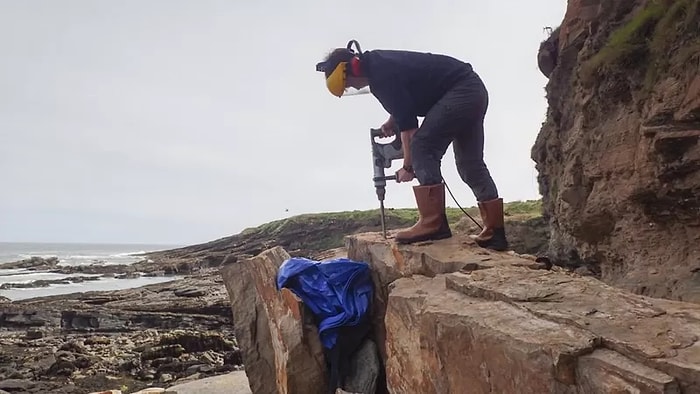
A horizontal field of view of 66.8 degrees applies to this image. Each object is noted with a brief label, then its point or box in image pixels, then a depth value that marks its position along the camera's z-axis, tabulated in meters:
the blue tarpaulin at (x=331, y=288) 4.41
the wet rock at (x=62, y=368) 10.59
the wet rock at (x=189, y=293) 21.77
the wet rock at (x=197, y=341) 12.06
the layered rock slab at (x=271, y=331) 4.28
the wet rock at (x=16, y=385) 9.48
